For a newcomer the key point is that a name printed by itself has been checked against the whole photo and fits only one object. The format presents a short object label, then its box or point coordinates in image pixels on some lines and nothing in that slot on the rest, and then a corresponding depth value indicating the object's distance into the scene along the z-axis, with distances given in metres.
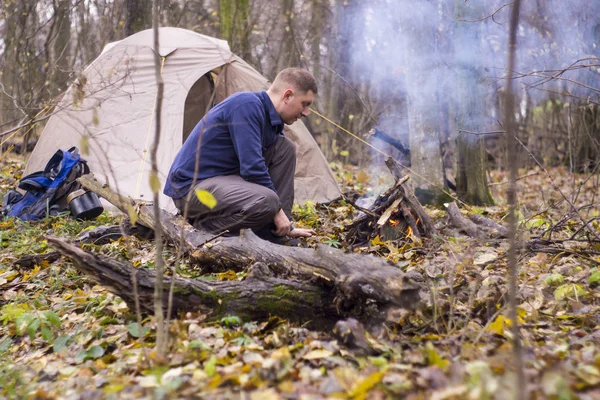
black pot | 4.80
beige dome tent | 5.50
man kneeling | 3.78
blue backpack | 5.00
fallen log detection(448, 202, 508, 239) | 3.92
